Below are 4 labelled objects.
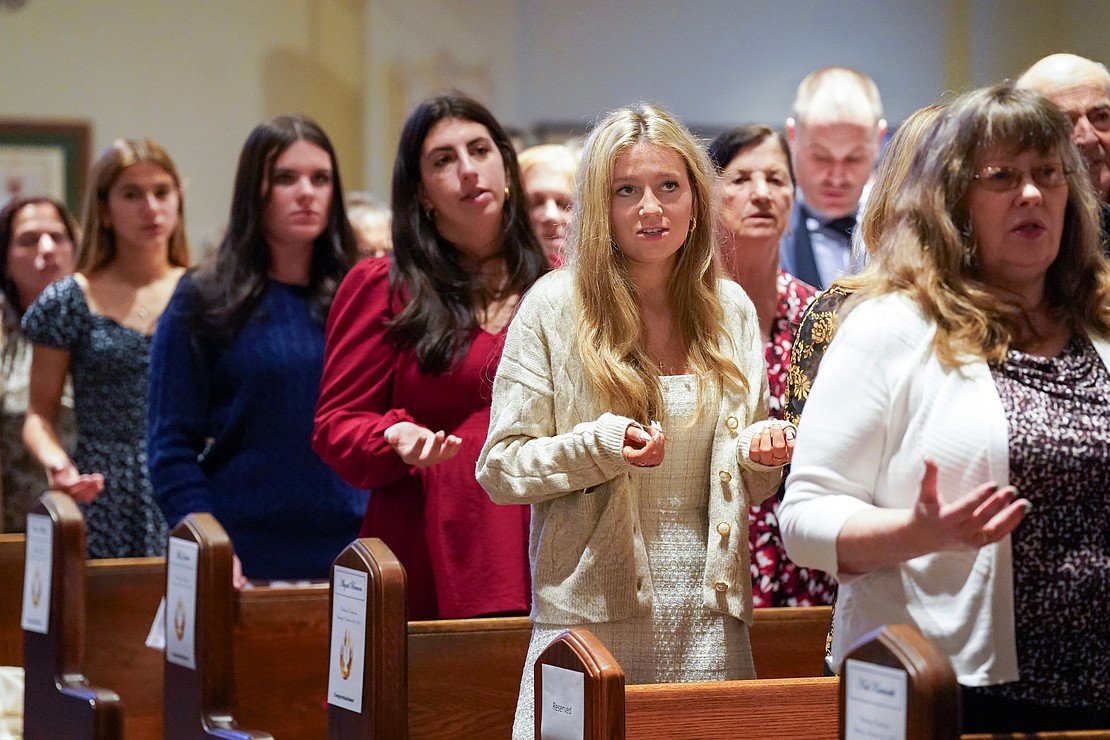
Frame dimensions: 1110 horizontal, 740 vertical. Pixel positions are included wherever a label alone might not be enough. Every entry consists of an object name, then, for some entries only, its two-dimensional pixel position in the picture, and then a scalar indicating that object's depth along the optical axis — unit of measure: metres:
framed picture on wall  13.20
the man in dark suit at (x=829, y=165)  6.95
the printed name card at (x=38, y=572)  5.50
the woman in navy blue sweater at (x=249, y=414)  5.88
